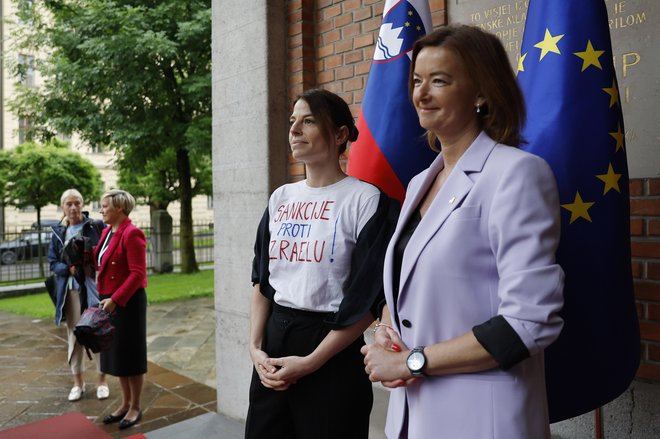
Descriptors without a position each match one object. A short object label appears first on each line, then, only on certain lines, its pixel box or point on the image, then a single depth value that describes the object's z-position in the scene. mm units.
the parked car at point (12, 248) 15030
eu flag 1979
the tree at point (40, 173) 16516
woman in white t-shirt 2092
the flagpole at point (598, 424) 2383
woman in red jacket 4359
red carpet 3668
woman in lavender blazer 1299
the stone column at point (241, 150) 4051
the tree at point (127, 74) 10695
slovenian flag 2645
